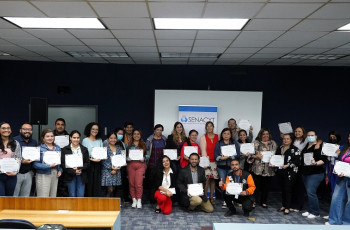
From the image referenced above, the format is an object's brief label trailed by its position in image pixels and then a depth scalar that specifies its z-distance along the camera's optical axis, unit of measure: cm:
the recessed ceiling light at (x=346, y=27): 351
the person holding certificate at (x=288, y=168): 496
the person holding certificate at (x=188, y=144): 538
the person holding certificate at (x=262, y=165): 523
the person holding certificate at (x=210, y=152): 554
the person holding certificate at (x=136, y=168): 519
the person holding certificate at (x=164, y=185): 496
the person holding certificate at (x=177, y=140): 550
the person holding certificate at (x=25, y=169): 408
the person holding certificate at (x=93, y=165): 486
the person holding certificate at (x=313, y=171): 469
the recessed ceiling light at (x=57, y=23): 345
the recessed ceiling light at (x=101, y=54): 557
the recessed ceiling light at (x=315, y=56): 543
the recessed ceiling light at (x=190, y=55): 550
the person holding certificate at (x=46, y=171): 417
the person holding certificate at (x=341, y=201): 429
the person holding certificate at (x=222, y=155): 533
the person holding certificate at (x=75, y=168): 442
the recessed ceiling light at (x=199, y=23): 338
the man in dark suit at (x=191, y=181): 498
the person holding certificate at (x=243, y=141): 545
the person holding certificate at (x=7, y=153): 387
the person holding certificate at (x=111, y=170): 498
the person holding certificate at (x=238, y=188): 477
